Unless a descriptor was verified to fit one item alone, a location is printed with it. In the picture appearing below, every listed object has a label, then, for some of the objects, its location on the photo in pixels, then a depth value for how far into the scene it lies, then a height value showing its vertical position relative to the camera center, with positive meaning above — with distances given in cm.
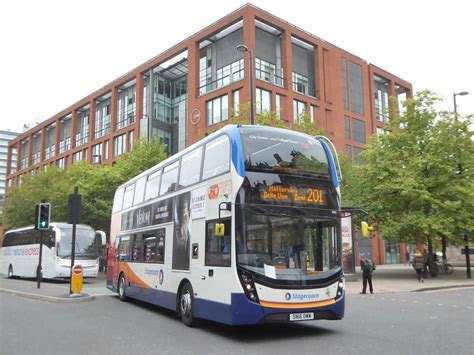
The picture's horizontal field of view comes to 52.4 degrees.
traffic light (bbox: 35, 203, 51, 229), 1894 +131
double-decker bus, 875 +32
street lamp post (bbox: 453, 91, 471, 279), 2588 +11
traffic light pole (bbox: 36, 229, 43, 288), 2072 -108
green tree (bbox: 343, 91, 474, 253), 2500 +370
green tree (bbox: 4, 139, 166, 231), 3337 +473
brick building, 4262 +1648
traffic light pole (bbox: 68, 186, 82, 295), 1691 +141
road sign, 1616 -99
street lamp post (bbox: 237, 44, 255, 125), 2062 +699
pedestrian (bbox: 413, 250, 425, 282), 2334 -93
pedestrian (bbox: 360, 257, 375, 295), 1834 -86
